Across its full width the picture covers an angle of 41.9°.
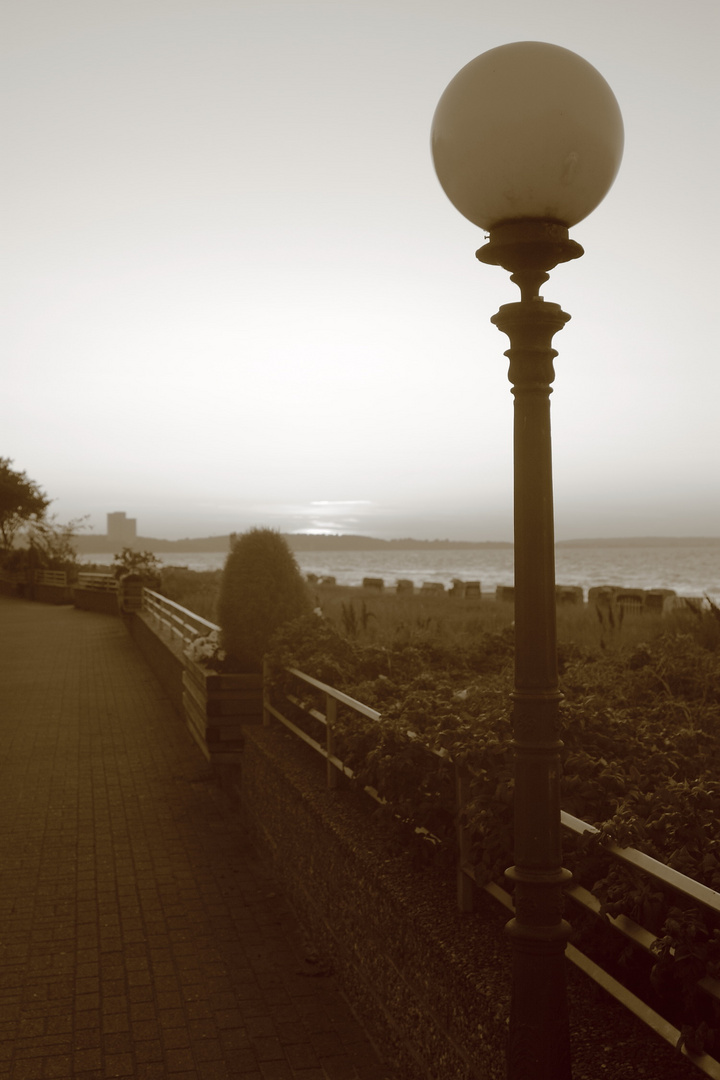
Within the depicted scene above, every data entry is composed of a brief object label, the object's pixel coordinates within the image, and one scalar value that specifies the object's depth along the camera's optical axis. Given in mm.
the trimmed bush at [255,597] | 8172
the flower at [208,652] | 8266
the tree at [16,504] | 53500
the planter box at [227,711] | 7828
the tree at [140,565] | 26953
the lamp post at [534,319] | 2574
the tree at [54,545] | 44375
